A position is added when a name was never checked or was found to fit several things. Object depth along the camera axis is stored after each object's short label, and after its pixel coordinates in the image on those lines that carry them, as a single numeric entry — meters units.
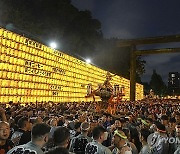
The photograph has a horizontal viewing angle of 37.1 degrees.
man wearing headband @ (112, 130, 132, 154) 3.94
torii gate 30.56
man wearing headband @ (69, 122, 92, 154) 4.96
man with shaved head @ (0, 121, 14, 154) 4.20
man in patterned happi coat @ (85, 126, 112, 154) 3.97
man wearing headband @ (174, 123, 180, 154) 5.18
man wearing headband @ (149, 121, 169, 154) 5.12
